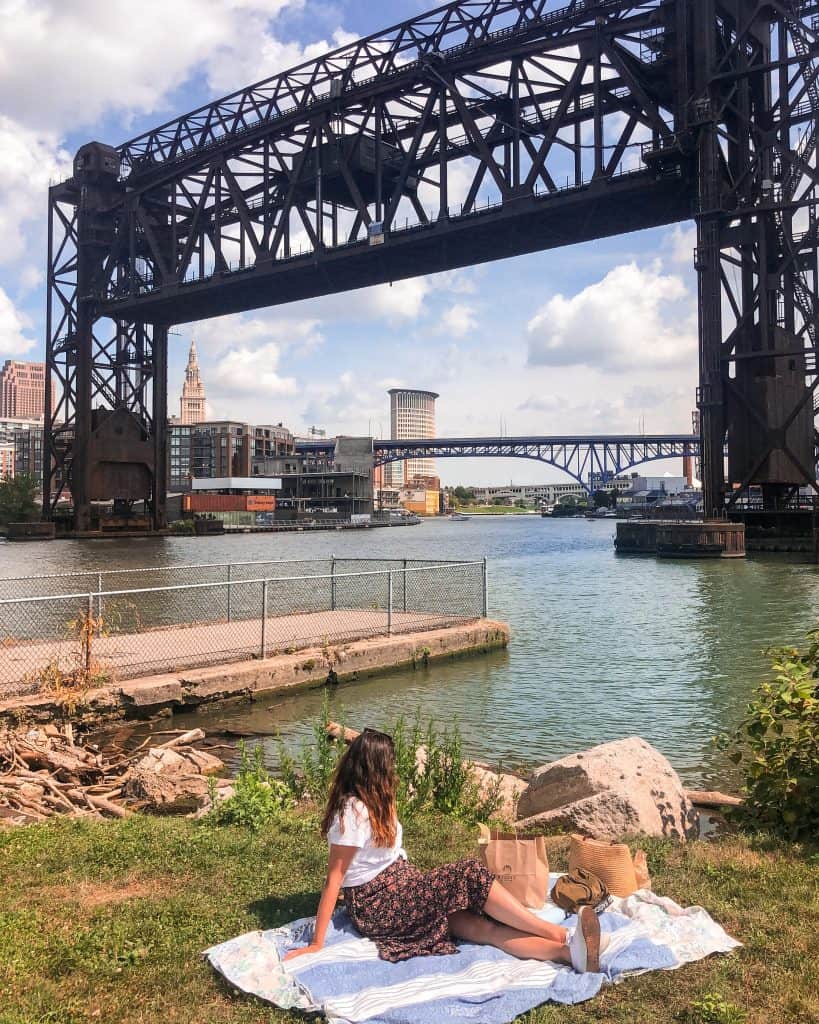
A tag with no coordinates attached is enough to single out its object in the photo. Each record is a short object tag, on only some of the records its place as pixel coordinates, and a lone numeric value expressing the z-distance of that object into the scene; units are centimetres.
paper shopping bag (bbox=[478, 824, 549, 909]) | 499
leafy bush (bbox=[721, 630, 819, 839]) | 663
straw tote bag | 536
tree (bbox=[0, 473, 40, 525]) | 9438
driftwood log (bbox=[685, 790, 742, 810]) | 842
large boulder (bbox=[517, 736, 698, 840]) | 698
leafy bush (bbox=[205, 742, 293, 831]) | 702
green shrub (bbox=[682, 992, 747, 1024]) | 401
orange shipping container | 12556
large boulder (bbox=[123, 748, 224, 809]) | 888
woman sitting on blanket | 478
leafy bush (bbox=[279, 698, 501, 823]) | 758
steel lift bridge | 4772
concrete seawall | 1206
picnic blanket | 429
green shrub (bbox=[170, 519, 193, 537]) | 8656
